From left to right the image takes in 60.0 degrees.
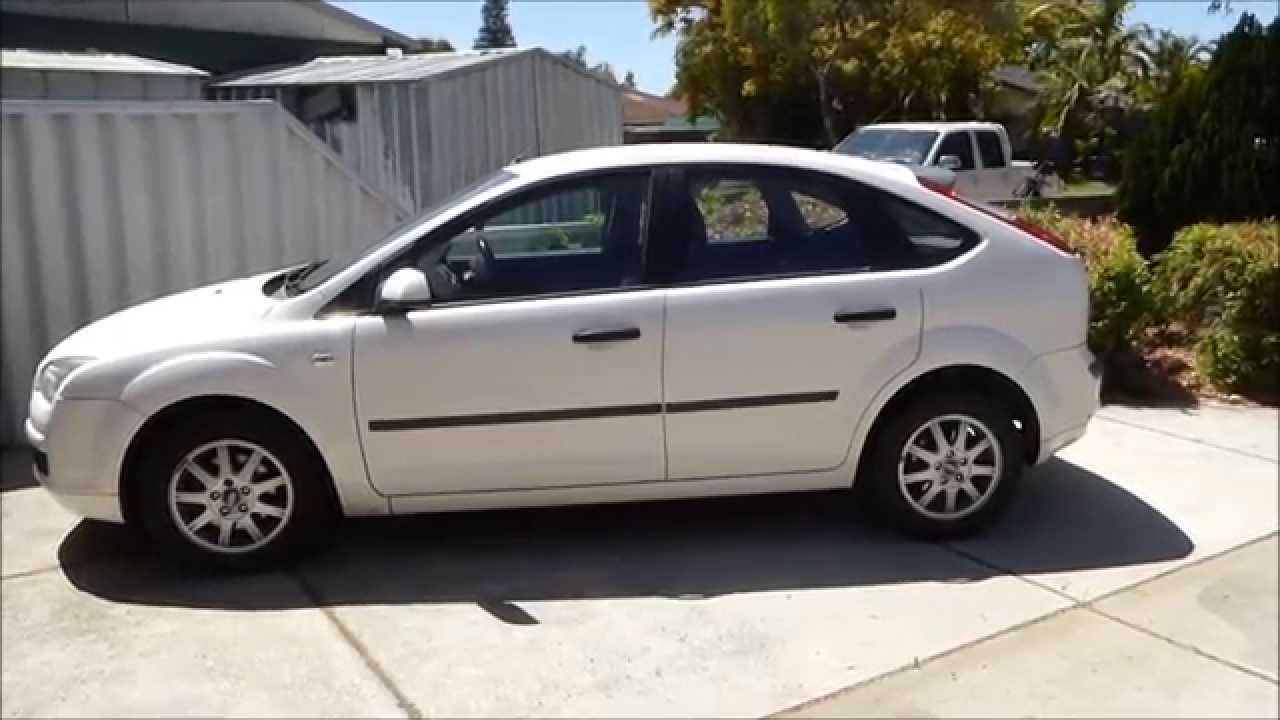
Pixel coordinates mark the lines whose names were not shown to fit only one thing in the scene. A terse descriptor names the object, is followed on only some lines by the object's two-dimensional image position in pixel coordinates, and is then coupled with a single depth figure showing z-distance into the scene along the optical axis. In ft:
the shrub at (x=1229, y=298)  21.24
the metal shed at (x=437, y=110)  39.34
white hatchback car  13.33
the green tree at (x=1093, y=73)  83.87
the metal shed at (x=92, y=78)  20.16
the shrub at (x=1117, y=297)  21.66
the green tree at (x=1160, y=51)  61.06
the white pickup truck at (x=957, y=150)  52.03
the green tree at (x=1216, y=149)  26.48
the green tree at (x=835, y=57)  82.28
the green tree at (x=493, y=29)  169.78
